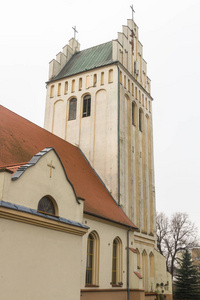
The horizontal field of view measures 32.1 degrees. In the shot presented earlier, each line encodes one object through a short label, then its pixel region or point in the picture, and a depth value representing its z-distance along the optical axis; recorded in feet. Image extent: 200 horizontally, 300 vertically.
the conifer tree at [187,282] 91.30
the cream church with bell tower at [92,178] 33.53
